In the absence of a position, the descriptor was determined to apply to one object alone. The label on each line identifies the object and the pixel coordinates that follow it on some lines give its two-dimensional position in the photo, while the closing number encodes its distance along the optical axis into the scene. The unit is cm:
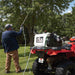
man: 534
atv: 419
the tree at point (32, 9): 977
